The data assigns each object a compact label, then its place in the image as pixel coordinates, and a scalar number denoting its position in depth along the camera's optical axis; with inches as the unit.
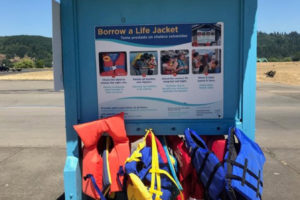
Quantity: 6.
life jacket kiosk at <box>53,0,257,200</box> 102.7
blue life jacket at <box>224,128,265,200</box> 85.4
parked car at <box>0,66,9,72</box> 2484.0
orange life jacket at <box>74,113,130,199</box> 100.0
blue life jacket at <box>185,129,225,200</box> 89.2
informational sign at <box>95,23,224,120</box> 103.6
